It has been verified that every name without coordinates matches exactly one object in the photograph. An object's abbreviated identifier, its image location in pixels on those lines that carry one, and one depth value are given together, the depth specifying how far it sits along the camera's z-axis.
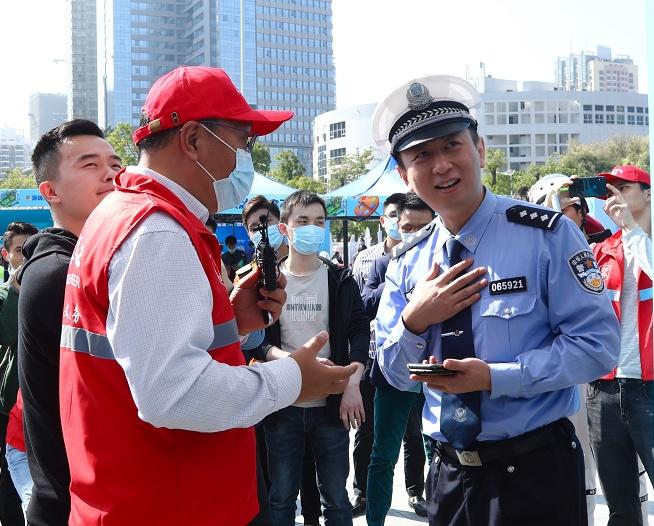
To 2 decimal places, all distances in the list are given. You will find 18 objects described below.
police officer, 2.09
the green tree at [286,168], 51.78
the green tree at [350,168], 55.19
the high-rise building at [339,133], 104.19
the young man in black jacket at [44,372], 2.31
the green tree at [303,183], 45.86
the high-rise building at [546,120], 107.75
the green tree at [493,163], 44.67
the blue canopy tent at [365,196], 15.60
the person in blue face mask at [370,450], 5.35
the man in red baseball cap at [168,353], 1.61
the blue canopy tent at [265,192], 15.09
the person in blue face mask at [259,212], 5.41
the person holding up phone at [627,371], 3.63
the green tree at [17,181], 49.15
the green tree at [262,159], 50.46
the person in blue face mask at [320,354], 4.12
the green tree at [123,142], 34.53
